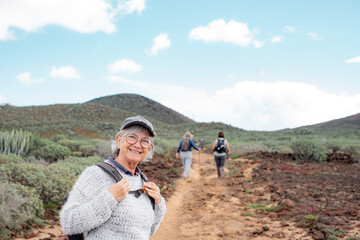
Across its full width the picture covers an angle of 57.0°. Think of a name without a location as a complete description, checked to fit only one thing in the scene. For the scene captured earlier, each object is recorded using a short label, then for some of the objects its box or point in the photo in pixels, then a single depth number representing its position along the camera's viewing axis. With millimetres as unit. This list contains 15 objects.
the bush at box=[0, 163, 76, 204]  7113
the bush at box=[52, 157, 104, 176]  8916
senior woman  1968
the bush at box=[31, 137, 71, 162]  12406
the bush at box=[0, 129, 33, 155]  12354
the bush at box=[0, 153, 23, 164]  9625
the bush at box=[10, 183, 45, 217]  6207
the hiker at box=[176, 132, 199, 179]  12266
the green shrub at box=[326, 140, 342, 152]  22641
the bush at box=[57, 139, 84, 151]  17612
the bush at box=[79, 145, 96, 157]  15077
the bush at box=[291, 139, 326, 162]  18266
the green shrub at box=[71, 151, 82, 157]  14117
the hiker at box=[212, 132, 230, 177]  12430
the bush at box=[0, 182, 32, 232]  5531
